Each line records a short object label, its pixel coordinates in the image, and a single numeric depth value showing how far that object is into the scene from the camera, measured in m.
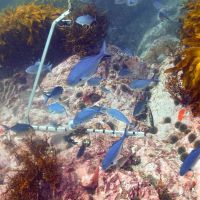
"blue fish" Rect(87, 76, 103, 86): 5.84
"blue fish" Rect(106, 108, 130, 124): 4.93
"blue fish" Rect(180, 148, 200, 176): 3.65
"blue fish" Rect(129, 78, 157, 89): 5.60
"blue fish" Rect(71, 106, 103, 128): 4.67
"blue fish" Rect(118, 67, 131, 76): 6.38
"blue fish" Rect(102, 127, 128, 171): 3.79
